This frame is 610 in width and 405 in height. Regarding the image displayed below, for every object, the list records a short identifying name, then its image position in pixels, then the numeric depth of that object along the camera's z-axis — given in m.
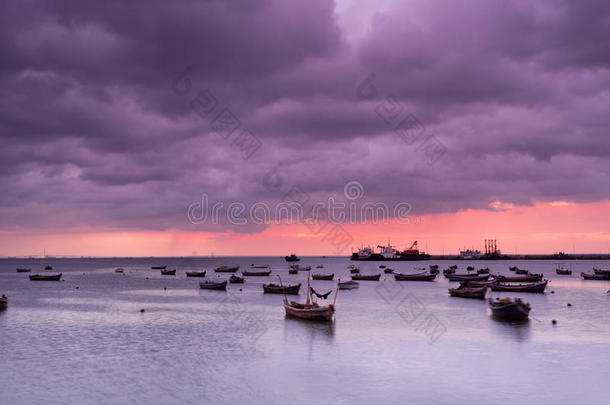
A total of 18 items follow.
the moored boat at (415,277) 131.60
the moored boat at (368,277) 132.62
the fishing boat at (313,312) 49.31
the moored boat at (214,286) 96.51
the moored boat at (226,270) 179.62
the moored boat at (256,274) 150.25
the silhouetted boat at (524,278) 112.12
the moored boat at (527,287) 85.88
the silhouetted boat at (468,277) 114.56
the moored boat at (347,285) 100.88
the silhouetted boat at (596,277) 132.12
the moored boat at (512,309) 51.25
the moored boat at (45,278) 132.62
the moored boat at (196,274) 143.07
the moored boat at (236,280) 114.20
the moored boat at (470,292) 77.25
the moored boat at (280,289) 82.50
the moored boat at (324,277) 136.24
